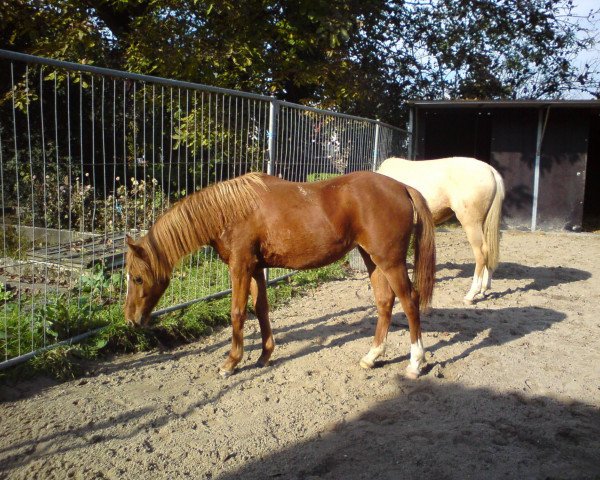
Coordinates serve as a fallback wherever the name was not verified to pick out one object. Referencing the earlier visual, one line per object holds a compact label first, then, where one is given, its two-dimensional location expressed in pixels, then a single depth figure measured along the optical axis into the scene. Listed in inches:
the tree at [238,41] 355.3
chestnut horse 147.3
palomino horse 253.3
